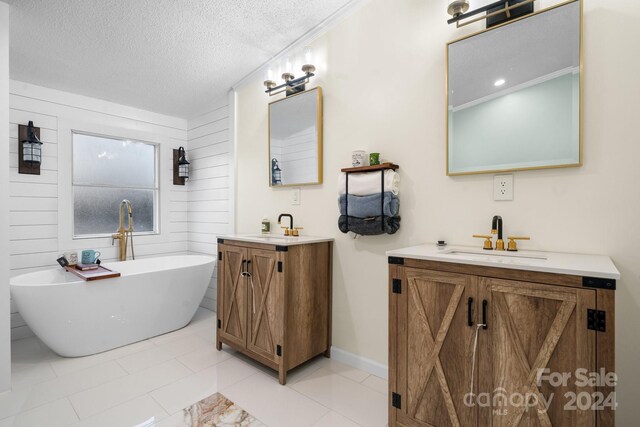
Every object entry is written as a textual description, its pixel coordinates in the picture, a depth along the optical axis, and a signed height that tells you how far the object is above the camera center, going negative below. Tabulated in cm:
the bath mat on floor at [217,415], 169 -119
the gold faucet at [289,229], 270 -16
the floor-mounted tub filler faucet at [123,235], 360 -28
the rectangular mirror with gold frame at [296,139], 258 +66
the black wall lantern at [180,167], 410 +61
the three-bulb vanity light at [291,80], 248 +117
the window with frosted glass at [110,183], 349 +36
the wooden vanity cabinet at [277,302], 212 -69
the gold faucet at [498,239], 160 -15
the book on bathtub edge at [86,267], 285 -53
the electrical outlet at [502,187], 167 +14
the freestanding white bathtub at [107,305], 233 -82
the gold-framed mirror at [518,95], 148 +63
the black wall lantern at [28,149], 295 +61
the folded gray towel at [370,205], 199 +4
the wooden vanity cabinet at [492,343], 107 -54
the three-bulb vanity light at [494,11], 157 +107
